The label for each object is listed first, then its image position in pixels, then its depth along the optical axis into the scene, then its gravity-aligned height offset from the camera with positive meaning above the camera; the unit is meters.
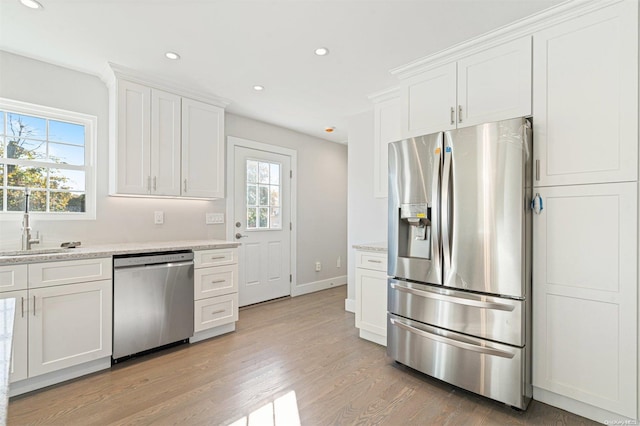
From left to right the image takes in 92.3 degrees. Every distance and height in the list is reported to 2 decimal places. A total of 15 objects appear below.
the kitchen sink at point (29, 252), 2.17 -0.30
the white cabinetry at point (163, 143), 2.79 +0.69
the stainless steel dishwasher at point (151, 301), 2.50 -0.77
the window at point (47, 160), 2.54 +0.45
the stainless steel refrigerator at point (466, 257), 1.90 -0.30
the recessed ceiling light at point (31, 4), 1.89 +1.29
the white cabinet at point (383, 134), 3.15 +0.82
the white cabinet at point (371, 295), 2.85 -0.78
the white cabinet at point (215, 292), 2.96 -0.80
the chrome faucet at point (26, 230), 2.38 -0.15
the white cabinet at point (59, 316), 2.07 -0.76
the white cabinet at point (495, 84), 2.07 +0.93
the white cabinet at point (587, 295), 1.70 -0.48
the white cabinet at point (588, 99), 1.71 +0.70
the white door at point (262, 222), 4.06 -0.14
